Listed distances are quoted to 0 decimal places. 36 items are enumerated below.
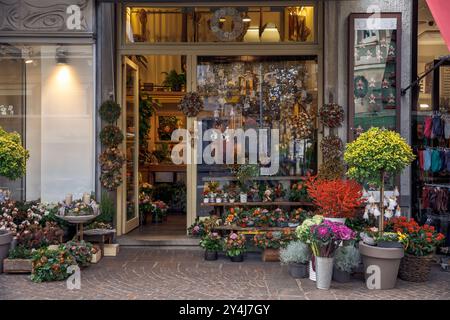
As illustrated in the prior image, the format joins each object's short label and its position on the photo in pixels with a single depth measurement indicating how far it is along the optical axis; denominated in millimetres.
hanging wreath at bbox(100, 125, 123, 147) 9422
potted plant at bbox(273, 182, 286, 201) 9845
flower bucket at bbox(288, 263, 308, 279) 7649
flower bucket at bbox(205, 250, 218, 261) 8775
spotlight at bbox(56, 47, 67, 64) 9641
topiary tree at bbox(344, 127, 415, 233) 7182
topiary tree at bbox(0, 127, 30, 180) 7805
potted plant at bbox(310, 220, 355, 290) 6902
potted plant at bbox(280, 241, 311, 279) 7582
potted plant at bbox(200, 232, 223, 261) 8734
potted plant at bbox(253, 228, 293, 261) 8570
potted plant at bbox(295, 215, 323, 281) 7184
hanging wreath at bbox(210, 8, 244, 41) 9969
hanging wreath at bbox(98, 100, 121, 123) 9430
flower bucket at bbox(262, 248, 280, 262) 8703
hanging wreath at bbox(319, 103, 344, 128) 9273
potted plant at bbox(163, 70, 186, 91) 12438
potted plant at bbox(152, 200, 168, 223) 11836
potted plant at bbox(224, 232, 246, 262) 8562
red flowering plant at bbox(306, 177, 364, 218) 7773
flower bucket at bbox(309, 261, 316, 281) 7416
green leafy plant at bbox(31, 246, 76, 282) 7355
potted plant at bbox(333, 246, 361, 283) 7285
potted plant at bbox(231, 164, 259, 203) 9945
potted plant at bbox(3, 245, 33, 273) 7750
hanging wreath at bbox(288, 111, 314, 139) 10199
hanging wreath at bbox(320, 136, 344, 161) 9234
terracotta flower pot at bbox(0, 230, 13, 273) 7701
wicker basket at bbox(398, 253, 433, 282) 7445
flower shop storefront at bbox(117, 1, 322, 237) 9930
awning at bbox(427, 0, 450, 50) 6939
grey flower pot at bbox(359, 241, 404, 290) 7012
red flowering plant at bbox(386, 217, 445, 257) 7441
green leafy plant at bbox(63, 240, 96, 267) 7793
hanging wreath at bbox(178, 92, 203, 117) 9910
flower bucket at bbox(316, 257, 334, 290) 7023
